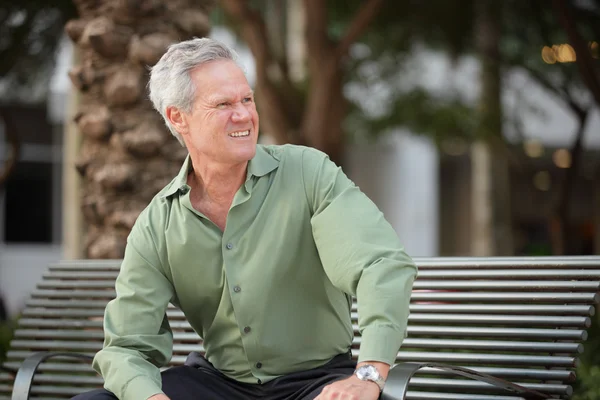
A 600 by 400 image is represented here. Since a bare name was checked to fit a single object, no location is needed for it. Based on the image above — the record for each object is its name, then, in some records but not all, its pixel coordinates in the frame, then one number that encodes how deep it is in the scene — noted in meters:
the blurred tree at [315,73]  17.85
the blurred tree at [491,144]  19.47
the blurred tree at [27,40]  16.17
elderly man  5.49
